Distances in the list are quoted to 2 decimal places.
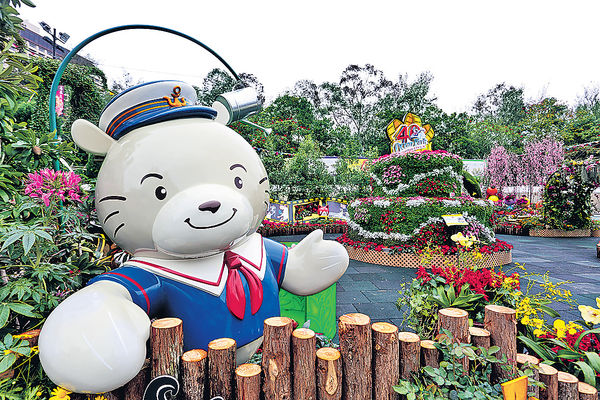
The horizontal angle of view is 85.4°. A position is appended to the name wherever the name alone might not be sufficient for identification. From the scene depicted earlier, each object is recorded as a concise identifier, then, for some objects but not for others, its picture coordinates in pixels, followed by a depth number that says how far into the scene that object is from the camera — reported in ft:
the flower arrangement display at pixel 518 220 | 42.75
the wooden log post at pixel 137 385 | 4.81
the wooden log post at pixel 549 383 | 5.51
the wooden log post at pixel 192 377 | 4.88
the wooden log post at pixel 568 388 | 5.49
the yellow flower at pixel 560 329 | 6.75
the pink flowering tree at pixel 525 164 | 78.07
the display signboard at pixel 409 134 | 34.40
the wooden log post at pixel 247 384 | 4.94
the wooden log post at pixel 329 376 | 5.19
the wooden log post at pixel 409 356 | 5.40
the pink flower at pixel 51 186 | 5.41
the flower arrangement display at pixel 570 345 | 5.98
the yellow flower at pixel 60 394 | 4.49
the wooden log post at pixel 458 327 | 5.59
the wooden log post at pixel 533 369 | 5.61
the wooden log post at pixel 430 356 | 5.51
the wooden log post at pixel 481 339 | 5.76
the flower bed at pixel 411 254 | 24.01
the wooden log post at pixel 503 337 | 5.73
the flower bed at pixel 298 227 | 41.11
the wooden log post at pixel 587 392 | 5.41
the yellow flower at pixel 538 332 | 6.57
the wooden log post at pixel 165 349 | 4.83
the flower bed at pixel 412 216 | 24.94
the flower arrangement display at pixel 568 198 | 38.91
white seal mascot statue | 5.55
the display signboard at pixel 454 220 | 21.61
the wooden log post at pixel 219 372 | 5.01
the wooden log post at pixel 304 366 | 5.15
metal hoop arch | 6.33
